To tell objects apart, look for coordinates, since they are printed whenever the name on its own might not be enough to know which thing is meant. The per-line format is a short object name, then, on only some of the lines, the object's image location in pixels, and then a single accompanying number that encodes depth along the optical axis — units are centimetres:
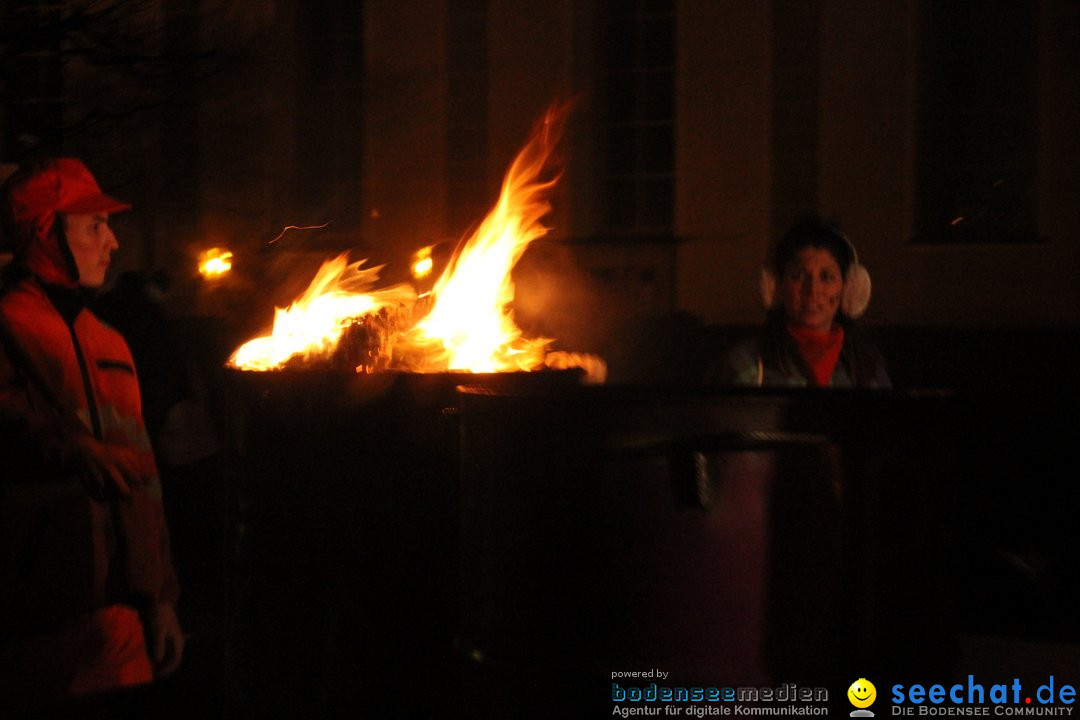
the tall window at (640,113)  1271
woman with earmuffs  400
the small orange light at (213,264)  1316
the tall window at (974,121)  1201
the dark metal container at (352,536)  341
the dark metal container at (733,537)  254
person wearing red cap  271
